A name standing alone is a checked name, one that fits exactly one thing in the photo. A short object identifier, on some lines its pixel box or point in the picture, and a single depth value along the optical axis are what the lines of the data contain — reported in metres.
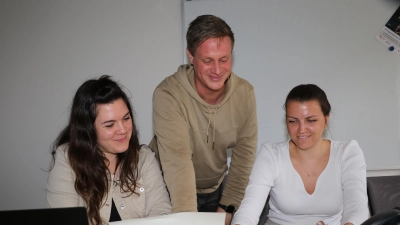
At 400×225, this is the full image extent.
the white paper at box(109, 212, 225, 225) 1.30
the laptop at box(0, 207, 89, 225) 1.11
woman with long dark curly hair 1.84
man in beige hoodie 1.84
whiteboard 3.05
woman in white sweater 1.88
